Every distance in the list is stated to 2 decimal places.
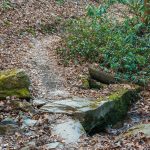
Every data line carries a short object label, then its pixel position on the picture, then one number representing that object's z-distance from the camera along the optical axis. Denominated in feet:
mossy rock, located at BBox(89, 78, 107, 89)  38.32
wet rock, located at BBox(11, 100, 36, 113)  29.32
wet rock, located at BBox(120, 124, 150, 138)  25.46
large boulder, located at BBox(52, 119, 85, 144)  25.96
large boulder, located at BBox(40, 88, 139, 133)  29.35
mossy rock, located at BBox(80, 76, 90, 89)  37.47
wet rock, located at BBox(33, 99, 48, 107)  30.78
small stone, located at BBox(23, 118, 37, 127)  27.58
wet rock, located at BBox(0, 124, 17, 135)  26.46
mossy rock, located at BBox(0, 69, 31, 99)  30.94
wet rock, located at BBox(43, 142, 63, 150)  24.41
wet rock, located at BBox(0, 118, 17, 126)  27.37
